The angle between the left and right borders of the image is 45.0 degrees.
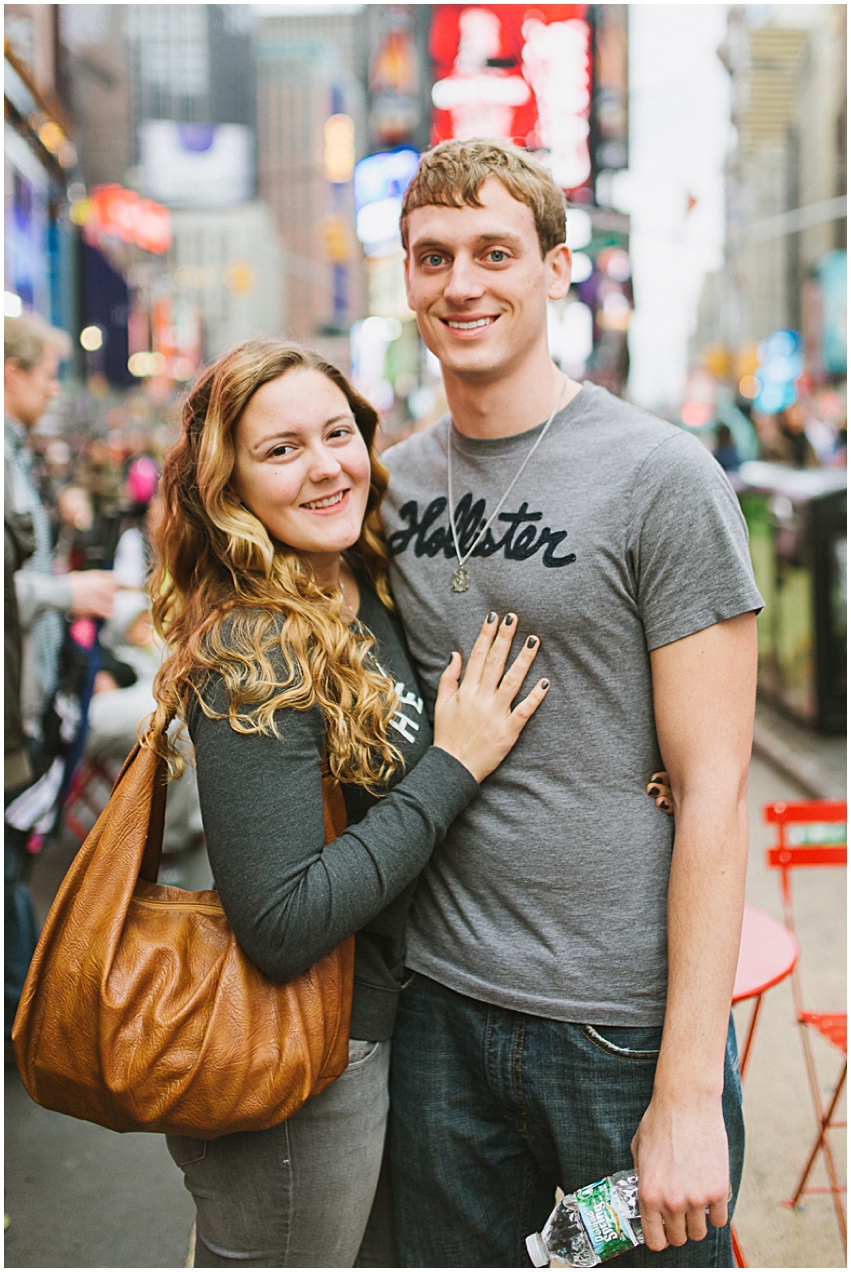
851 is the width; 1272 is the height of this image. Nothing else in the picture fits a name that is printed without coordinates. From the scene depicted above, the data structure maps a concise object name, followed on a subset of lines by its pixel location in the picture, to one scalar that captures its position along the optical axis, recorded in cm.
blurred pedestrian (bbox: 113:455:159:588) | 644
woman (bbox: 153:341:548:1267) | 165
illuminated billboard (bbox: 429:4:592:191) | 1961
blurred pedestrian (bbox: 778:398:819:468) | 1313
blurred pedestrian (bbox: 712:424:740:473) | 1246
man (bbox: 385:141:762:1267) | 165
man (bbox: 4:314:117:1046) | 380
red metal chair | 305
